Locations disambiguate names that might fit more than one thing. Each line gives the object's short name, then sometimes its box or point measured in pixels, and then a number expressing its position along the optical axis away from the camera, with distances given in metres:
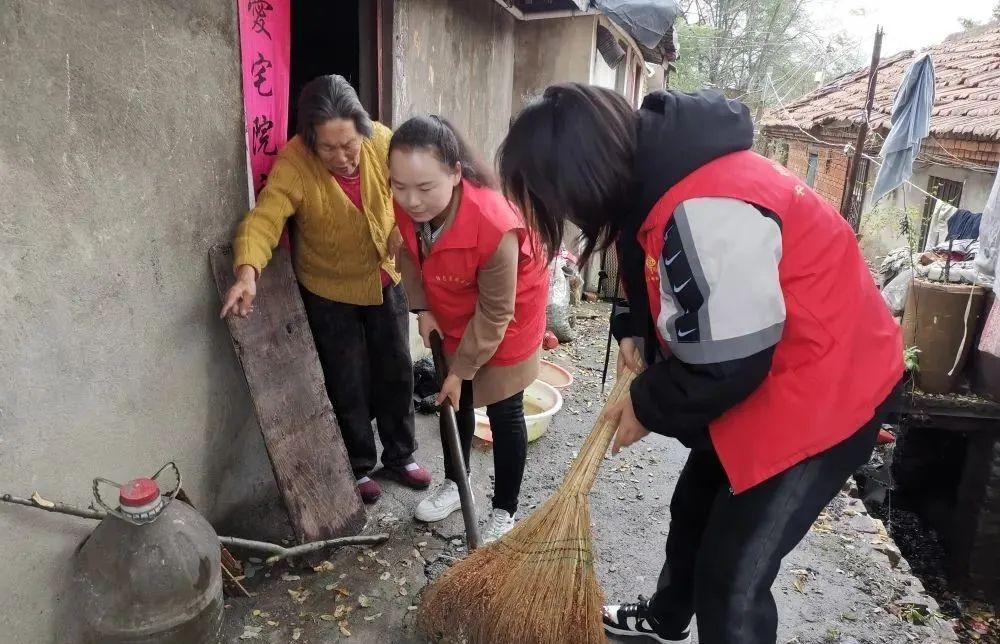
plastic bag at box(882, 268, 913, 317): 6.24
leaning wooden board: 2.71
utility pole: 8.33
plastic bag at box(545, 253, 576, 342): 6.46
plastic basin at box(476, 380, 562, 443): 4.06
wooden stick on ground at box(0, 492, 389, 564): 1.96
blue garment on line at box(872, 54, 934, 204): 7.64
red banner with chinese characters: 2.59
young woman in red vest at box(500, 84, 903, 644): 1.33
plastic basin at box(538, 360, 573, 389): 4.97
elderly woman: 2.61
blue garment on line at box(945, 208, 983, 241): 6.65
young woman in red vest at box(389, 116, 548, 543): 2.32
